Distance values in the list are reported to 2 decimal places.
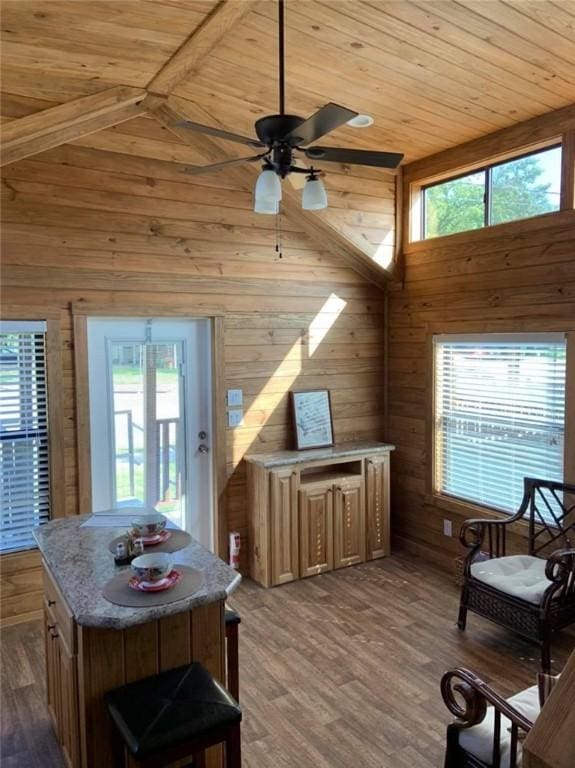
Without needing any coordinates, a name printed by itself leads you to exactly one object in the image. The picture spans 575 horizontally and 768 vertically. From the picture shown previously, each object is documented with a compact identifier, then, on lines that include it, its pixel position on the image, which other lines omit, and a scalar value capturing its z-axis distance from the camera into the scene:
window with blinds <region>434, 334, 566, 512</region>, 3.74
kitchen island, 1.92
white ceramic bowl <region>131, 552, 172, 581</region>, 2.05
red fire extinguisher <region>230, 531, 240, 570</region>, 4.32
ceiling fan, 1.95
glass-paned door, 3.89
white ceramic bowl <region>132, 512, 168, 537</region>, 2.51
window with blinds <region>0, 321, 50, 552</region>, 3.54
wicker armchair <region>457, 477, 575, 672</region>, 3.11
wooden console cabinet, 4.19
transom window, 3.69
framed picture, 4.55
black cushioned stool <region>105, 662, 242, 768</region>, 1.71
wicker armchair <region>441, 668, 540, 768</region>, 1.85
